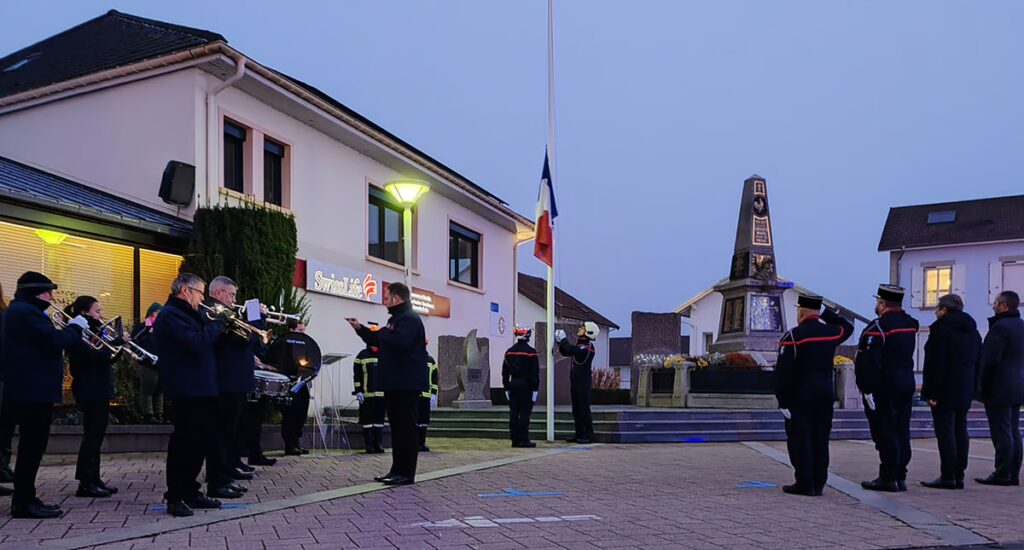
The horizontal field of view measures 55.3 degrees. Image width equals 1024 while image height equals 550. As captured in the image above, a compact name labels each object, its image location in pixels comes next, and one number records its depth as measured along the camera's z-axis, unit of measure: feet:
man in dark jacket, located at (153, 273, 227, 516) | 23.40
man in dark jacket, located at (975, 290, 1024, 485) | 32.30
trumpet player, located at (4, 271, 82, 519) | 23.11
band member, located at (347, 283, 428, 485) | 29.50
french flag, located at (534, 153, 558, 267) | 54.08
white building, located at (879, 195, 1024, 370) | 147.02
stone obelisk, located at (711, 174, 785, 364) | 73.31
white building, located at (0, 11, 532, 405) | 46.93
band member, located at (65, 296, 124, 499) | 26.86
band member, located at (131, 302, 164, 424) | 40.22
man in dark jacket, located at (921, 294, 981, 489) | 31.58
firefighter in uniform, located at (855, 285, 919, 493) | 30.68
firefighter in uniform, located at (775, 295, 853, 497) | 29.27
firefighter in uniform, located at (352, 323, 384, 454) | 43.32
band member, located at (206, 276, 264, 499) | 27.04
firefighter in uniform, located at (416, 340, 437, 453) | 43.45
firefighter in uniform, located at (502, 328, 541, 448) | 49.03
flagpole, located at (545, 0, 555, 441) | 53.26
